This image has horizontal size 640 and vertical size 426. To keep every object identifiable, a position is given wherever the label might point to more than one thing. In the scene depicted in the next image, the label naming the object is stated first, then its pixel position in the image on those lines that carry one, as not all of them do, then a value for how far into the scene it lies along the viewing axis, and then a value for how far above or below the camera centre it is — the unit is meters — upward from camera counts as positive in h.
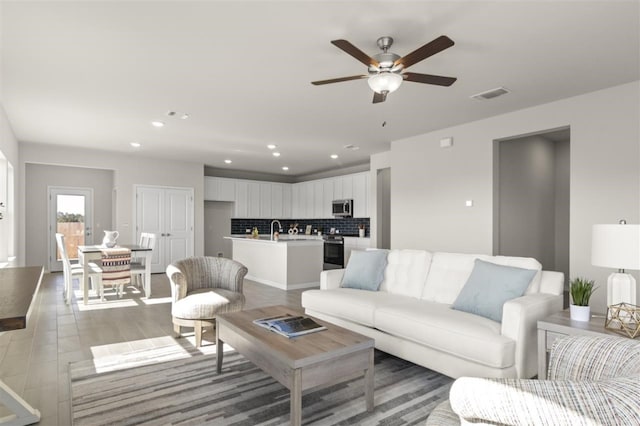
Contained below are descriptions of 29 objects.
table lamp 2.04 -0.23
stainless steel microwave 8.39 +0.12
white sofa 2.38 -0.79
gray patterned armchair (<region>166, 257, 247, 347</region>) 3.38 -0.79
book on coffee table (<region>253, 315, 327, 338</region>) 2.39 -0.77
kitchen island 6.34 -0.90
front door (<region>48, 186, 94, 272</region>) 7.82 -0.13
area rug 2.19 -1.23
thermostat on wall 5.38 +1.04
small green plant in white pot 2.28 -0.56
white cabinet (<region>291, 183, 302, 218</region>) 10.25 +0.32
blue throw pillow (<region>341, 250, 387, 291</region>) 3.79 -0.61
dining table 5.14 -0.66
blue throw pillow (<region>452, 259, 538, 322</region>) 2.69 -0.57
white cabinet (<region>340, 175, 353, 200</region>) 8.47 +0.61
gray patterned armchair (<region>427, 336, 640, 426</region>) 0.86 -0.47
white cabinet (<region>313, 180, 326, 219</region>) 9.38 +0.34
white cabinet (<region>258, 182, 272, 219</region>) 9.99 +0.35
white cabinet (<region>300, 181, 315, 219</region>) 9.73 +0.37
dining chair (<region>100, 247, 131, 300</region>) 5.12 -0.76
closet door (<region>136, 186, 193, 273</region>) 7.85 -0.16
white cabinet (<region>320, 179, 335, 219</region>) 9.09 +0.38
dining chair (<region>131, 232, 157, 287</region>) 5.64 -0.84
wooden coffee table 1.99 -0.84
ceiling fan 2.53 +1.04
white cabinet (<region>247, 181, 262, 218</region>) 9.74 +0.34
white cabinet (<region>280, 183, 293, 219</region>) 10.41 +0.36
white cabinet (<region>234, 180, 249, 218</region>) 9.55 +0.36
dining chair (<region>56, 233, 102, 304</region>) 5.23 -0.85
